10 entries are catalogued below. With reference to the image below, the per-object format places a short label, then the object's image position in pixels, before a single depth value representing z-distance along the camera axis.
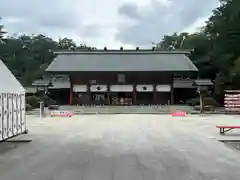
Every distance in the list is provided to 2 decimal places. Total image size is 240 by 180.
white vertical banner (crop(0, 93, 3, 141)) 7.65
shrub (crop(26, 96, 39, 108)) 23.47
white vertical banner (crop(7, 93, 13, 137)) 8.23
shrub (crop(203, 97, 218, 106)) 23.40
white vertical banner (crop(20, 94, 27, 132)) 9.38
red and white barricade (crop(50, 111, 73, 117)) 18.30
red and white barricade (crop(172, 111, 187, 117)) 18.89
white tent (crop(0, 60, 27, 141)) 7.83
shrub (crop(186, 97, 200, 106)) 24.76
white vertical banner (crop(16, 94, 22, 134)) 8.99
